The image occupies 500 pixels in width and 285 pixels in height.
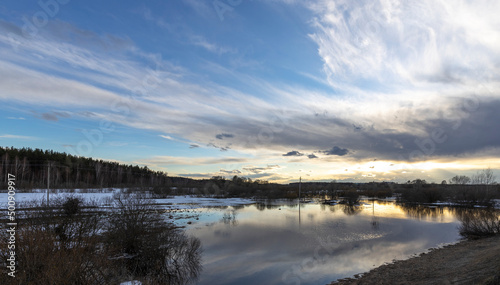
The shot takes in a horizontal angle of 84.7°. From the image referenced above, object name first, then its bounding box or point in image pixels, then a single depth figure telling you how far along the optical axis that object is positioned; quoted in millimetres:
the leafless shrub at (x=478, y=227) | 24984
